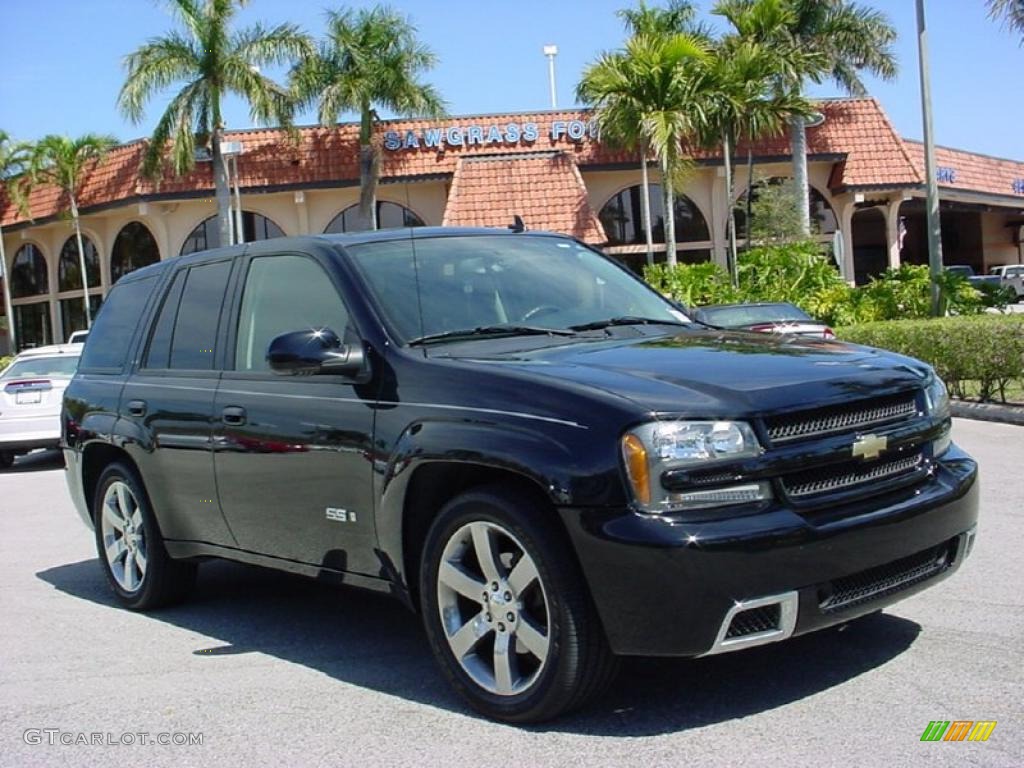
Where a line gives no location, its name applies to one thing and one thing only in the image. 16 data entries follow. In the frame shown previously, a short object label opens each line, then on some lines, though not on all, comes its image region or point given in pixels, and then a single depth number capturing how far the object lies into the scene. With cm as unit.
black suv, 401
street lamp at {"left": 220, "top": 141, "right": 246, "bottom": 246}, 2912
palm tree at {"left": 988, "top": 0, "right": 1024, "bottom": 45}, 2402
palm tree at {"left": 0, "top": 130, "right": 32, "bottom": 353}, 4016
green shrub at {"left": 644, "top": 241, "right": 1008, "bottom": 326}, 2195
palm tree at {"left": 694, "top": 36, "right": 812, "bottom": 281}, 2912
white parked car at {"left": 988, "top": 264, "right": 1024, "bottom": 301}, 4422
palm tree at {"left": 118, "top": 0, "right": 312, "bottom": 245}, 3153
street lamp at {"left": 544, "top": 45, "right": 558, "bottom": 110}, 4503
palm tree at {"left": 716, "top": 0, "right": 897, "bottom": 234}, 3309
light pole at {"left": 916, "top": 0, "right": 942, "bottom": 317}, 2080
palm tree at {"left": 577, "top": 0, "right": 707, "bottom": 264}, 2766
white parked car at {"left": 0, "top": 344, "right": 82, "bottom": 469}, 1605
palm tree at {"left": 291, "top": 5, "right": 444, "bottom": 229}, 3256
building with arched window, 3303
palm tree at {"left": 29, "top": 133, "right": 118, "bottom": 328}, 3756
